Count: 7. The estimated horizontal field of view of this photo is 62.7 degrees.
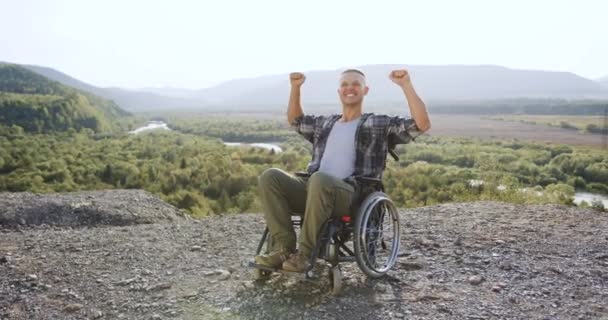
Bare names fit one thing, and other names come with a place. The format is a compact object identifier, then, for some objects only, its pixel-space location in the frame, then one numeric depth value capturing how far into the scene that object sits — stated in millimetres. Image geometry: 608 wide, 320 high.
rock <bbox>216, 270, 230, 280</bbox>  4641
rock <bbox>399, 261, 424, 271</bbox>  4938
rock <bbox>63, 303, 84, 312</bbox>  3960
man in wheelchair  3830
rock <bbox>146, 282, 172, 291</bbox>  4394
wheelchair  3953
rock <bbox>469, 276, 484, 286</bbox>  4505
